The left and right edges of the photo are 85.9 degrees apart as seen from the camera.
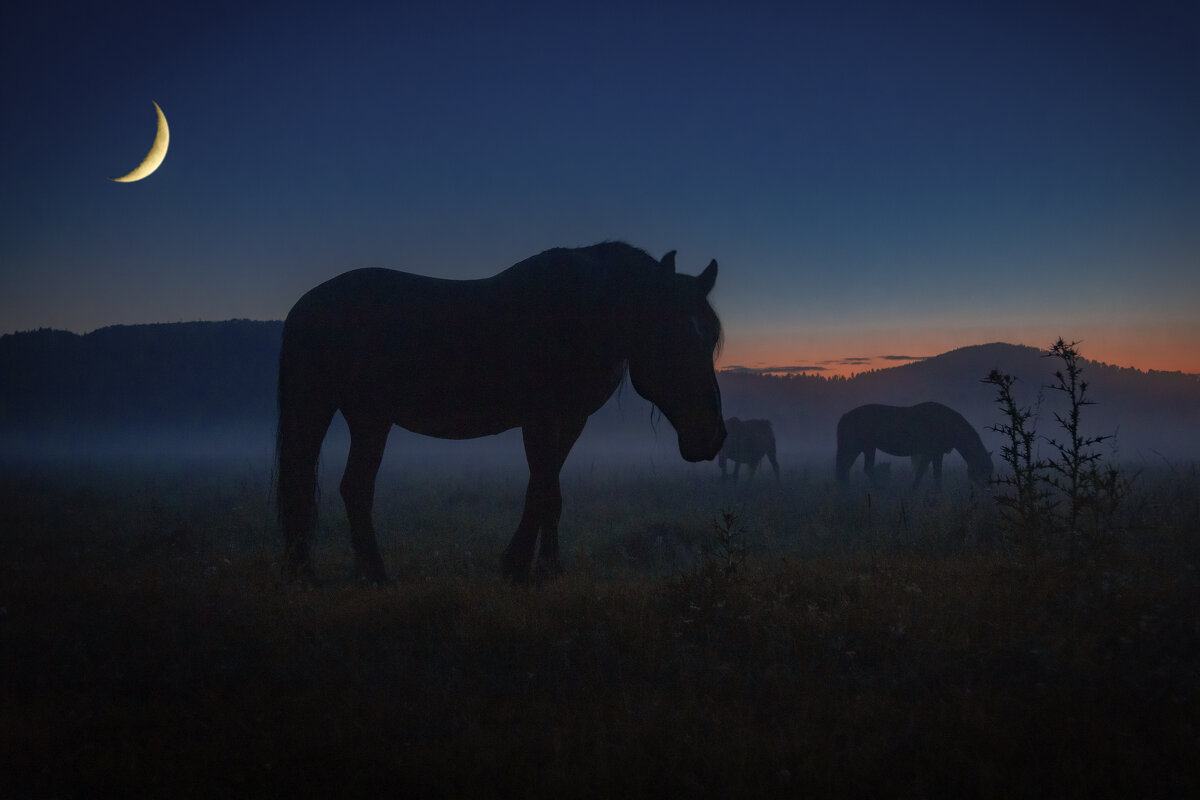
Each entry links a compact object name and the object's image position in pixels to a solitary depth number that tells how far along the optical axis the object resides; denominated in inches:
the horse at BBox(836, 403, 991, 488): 702.5
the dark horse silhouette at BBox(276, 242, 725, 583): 204.7
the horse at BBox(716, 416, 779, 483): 861.2
